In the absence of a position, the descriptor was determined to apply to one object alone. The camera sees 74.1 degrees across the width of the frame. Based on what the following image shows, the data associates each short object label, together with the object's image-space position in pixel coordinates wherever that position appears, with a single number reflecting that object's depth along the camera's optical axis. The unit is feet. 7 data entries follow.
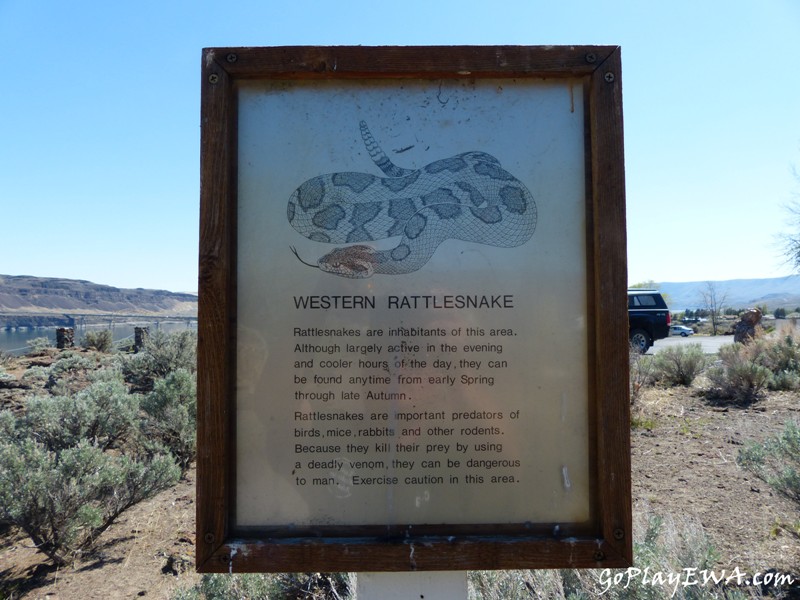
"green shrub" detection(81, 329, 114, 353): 50.83
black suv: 52.95
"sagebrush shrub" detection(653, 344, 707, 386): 31.27
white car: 113.69
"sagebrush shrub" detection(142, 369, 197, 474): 18.10
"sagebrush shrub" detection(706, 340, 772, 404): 25.36
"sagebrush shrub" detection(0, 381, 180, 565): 11.73
